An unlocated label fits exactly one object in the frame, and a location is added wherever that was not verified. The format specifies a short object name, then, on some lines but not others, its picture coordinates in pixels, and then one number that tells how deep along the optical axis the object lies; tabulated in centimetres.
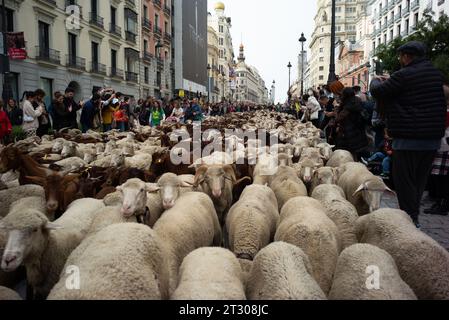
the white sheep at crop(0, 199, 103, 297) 269
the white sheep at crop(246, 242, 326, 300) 215
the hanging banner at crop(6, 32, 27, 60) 1259
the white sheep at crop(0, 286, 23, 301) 236
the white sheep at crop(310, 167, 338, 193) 539
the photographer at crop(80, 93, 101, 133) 1167
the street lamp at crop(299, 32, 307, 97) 2724
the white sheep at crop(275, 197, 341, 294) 278
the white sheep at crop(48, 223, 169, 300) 204
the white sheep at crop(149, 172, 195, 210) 420
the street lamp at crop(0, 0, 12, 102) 1194
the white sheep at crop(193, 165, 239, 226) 475
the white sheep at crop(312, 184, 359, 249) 360
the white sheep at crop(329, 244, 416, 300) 219
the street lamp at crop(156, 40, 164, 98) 4256
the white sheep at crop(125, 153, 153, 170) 664
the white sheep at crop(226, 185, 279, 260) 342
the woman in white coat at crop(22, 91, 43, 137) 938
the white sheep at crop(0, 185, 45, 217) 452
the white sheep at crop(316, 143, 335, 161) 761
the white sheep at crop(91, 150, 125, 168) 659
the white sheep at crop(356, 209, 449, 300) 253
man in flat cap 401
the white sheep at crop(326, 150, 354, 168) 687
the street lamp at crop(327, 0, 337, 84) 1575
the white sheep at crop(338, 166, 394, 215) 445
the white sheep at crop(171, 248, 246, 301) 214
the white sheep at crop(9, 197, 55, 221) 414
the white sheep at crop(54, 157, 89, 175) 602
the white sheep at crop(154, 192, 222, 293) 311
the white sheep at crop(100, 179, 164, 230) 352
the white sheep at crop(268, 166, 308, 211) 486
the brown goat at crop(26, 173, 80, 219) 428
